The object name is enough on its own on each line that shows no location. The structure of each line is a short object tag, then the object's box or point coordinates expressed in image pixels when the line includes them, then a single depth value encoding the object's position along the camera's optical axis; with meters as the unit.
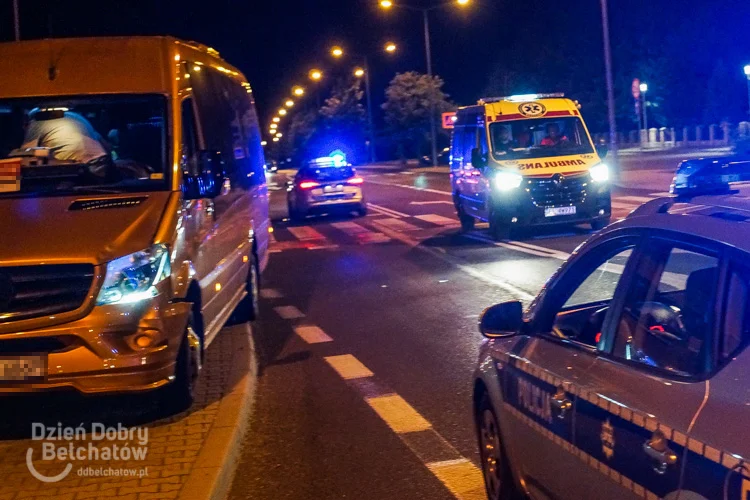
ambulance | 17.39
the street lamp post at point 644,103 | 64.25
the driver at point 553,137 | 18.08
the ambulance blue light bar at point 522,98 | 18.34
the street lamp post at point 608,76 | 29.42
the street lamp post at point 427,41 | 45.65
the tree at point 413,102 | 59.09
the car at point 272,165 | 41.25
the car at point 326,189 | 25.16
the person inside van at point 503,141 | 17.97
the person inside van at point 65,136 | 7.68
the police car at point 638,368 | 2.83
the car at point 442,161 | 61.41
